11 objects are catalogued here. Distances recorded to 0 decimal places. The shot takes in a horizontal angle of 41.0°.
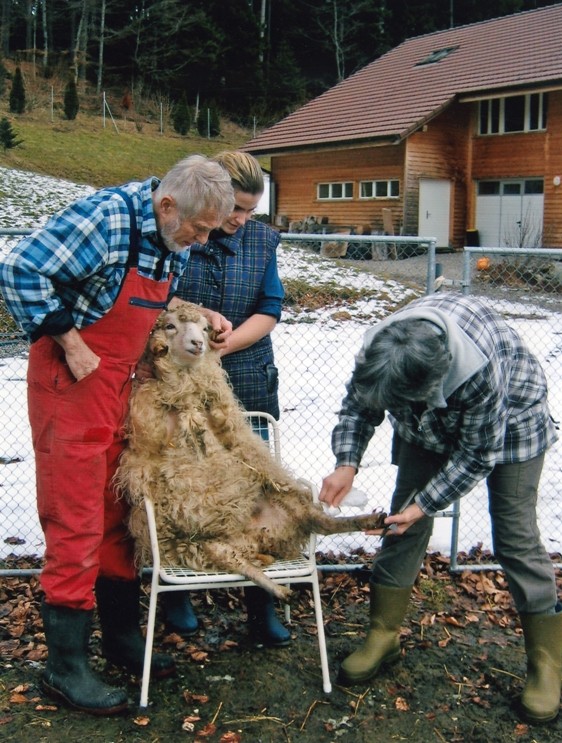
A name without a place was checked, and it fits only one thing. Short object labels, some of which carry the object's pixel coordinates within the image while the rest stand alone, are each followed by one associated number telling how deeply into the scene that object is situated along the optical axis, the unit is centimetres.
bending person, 232
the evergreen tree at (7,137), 2369
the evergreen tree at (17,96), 2942
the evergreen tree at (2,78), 3206
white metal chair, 289
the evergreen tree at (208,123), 3441
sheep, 302
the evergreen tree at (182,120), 3347
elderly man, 253
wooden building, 2128
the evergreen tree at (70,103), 3008
